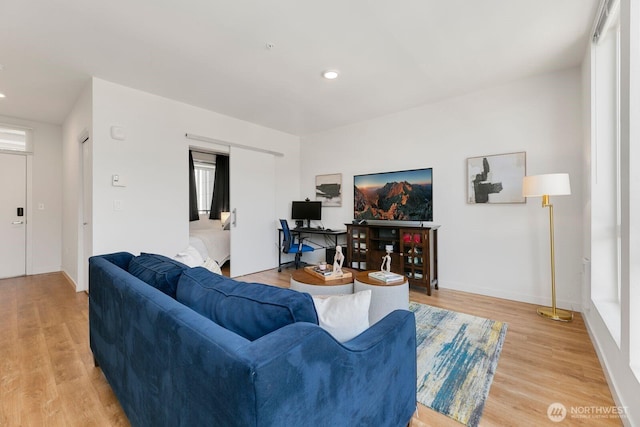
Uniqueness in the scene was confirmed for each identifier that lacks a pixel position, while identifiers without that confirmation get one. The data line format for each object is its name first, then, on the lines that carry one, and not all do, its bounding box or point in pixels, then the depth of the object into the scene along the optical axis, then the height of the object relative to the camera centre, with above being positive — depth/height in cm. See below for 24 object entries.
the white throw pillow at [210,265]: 228 -43
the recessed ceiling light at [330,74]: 299 +150
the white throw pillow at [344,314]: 112 -42
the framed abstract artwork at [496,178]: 325 +40
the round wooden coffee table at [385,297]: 241 -74
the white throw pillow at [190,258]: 210 -34
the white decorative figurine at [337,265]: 273 -54
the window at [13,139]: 435 +120
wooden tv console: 362 -53
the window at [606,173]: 222 +30
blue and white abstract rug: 161 -108
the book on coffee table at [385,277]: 254 -60
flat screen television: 396 +25
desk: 463 -34
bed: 437 -49
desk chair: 479 -58
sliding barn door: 455 +3
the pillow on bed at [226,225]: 549 -24
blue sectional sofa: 69 -45
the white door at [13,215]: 438 -1
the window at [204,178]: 638 +83
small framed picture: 498 +42
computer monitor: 511 +3
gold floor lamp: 250 +18
